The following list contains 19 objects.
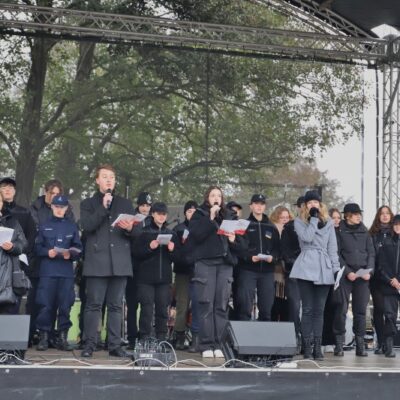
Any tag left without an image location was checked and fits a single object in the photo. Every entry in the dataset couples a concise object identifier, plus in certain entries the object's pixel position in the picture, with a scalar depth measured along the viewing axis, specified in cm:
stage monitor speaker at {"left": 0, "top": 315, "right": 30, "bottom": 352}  670
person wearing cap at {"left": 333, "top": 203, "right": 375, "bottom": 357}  903
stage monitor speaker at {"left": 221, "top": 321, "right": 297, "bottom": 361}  701
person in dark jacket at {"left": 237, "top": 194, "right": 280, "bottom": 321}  879
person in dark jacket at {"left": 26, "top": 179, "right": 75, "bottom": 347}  870
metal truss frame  1218
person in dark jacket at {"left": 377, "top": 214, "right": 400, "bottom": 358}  914
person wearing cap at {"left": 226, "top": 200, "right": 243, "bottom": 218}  935
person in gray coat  824
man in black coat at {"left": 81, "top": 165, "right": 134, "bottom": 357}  776
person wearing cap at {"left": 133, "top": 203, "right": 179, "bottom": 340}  864
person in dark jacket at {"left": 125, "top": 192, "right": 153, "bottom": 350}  912
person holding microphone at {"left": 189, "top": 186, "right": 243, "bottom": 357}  814
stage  645
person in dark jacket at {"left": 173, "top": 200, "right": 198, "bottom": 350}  930
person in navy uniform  845
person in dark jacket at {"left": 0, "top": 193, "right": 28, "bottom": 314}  732
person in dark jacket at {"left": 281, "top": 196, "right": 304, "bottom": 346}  877
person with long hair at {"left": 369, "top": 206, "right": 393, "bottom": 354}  934
